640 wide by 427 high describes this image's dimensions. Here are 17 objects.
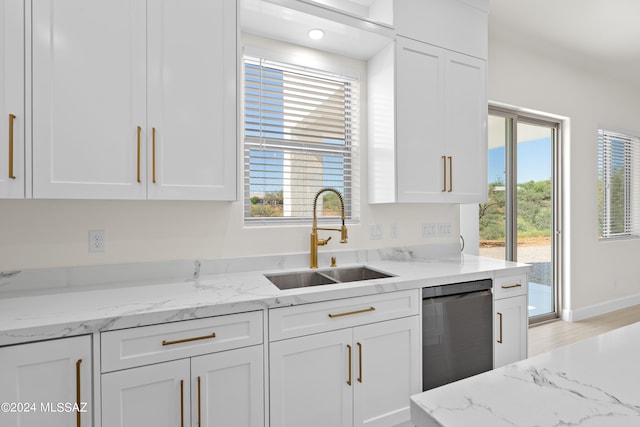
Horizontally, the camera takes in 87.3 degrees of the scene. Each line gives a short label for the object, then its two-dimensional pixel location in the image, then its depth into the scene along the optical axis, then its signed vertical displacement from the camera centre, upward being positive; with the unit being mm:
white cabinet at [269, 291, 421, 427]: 1562 -774
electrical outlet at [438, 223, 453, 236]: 2834 -119
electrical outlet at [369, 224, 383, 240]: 2543 -129
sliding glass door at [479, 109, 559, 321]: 3428 +134
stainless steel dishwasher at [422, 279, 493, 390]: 1918 -693
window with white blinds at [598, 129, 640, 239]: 4211 +397
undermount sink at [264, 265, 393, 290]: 2092 -401
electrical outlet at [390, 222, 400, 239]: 2626 -125
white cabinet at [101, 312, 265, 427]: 1273 -644
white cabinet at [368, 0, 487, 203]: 2258 +686
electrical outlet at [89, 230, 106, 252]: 1771 -136
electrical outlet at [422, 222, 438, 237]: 2761 -120
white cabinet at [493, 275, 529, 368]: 2143 -684
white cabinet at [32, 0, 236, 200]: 1425 +540
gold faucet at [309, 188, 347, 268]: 2186 -170
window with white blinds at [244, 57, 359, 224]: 2223 +523
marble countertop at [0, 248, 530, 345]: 1248 -367
